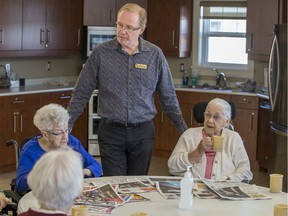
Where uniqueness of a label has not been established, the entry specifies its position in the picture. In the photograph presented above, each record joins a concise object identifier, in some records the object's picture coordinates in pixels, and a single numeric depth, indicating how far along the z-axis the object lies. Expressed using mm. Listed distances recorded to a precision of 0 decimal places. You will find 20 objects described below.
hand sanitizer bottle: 3150
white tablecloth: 3135
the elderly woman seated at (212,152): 4023
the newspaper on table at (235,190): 3443
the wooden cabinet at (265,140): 7086
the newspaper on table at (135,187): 3502
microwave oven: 8281
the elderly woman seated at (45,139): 3793
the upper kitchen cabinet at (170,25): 8297
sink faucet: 8250
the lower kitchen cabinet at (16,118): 6969
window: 8391
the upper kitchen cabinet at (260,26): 7257
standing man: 4188
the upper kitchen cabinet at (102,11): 8188
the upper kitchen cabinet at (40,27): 7230
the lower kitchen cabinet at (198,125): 7578
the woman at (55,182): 2295
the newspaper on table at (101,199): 3174
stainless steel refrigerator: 5922
